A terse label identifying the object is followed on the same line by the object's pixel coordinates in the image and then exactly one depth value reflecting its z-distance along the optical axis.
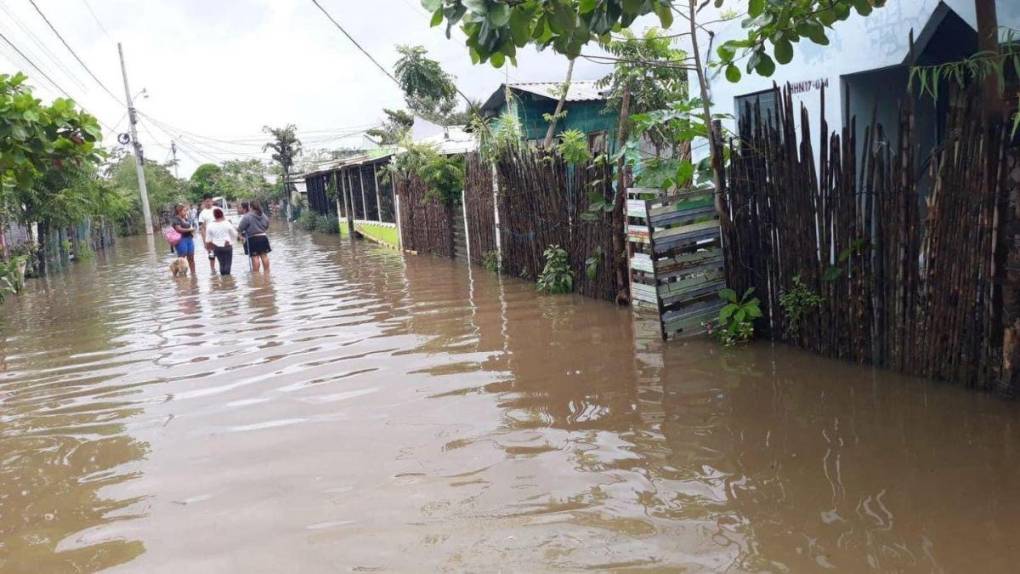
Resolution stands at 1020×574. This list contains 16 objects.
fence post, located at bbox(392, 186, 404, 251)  20.28
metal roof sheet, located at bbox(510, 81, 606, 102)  19.66
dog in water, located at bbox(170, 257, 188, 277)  17.16
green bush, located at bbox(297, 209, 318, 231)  37.56
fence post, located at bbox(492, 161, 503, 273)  12.50
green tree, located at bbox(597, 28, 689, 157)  14.02
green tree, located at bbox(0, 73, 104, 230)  9.23
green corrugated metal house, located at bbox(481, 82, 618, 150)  19.50
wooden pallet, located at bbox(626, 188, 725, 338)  7.09
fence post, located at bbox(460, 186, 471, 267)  14.65
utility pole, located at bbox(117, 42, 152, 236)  37.59
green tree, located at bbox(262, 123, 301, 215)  49.59
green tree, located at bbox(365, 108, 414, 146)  34.08
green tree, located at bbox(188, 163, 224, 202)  73.25
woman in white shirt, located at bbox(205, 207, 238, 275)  15.84
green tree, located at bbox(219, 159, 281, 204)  57.06
